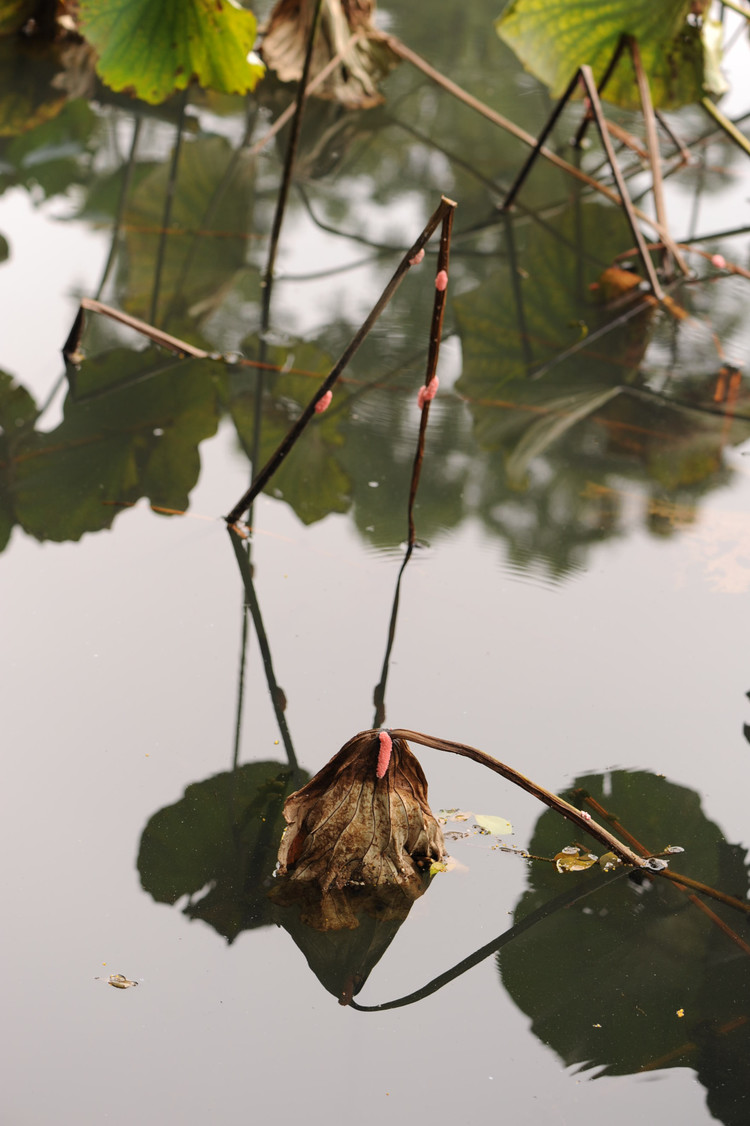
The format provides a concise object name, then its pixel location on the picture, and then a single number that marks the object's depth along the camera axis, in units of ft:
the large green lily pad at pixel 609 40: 16.10
